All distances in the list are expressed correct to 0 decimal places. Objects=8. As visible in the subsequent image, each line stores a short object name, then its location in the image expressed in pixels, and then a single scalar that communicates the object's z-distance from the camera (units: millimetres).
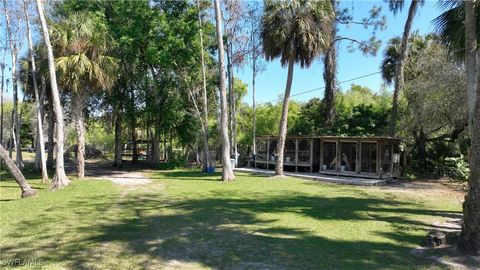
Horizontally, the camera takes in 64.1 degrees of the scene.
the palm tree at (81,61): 15836
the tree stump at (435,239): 6320
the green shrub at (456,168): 16953
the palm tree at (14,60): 18734
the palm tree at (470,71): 5754
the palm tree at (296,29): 16938
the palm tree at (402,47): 18656
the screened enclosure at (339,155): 17797
